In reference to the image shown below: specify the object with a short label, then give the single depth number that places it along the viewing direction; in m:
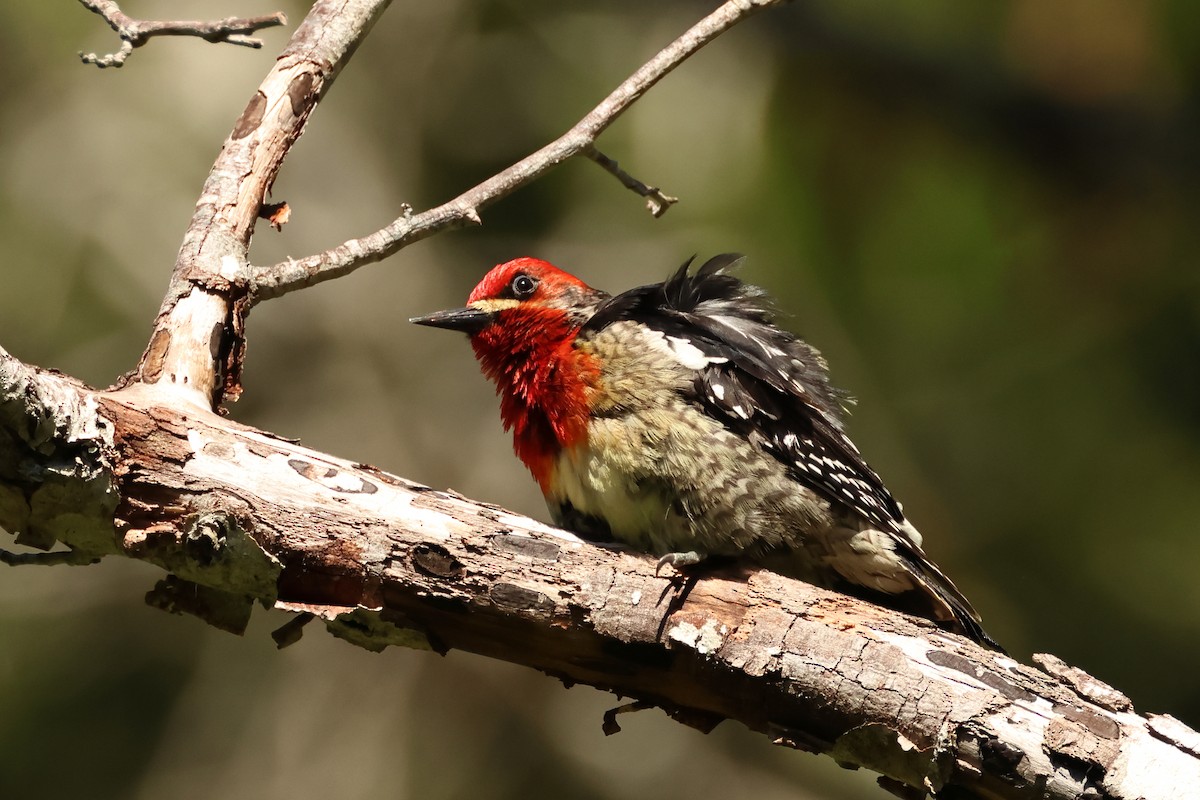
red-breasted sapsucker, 6.53
